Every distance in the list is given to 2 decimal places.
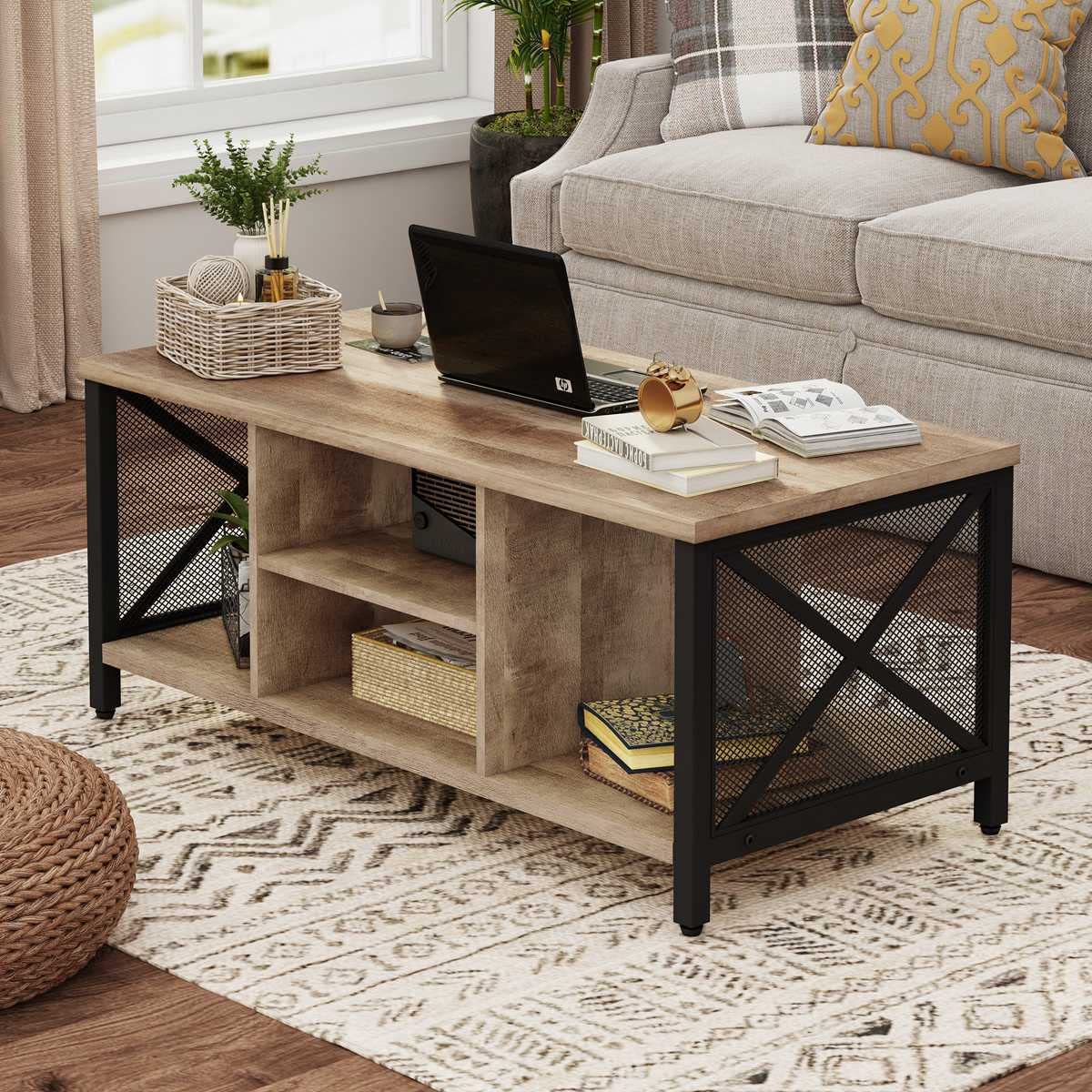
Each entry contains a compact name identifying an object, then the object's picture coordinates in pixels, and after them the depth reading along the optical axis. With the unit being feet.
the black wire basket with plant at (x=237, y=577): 14.33
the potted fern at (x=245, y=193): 14.52
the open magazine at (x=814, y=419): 12.14
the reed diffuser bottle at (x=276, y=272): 14.33
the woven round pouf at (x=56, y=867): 10.49
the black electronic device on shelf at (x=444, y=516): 13.58
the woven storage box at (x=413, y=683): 13.18
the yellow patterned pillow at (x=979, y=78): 19.80
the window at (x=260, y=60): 25.65
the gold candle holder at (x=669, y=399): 11.57
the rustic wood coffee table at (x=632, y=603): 11.49
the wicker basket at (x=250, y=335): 13.83
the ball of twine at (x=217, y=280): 14.33
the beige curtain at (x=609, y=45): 27.97
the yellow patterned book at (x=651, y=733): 11.83
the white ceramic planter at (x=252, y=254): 14.51
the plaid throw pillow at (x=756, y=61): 21.80
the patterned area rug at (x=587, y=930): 10.35
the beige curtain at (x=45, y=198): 22.56
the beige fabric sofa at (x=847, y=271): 17.36
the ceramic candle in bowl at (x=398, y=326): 14.77
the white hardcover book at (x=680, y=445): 11.46
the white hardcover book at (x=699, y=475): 11.38
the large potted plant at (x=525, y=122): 25.02
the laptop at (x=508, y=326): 12.69
